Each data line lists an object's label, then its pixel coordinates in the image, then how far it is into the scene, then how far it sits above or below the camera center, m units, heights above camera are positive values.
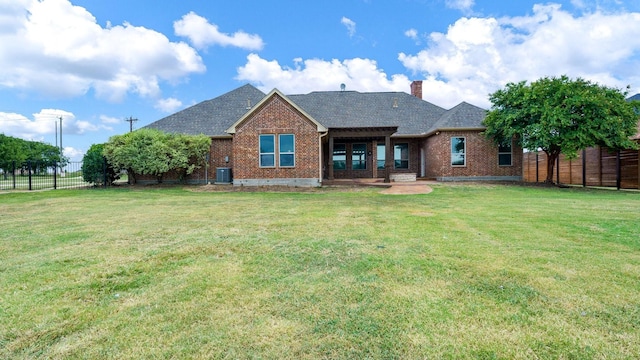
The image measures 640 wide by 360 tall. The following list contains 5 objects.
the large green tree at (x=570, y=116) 13.74 +2.40
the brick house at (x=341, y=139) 16.19 +2.02
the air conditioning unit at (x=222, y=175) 17.56 -0.04
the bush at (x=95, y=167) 16.95 +0.48
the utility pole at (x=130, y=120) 33.69 +5.85
